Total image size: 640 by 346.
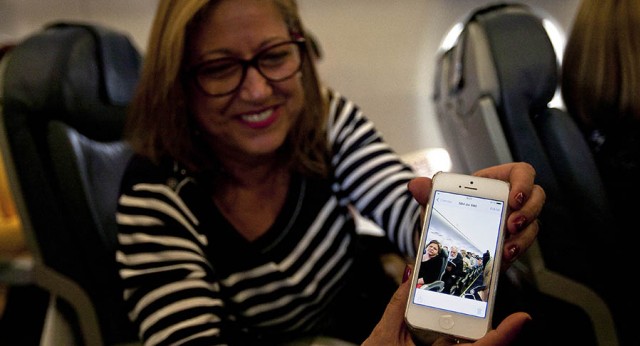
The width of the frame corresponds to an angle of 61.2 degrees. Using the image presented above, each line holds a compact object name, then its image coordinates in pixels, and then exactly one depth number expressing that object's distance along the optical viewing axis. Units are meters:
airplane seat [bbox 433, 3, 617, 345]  0.61
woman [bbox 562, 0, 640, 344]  0.66
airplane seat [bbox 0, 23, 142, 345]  1.04
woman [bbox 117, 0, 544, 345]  0.79
